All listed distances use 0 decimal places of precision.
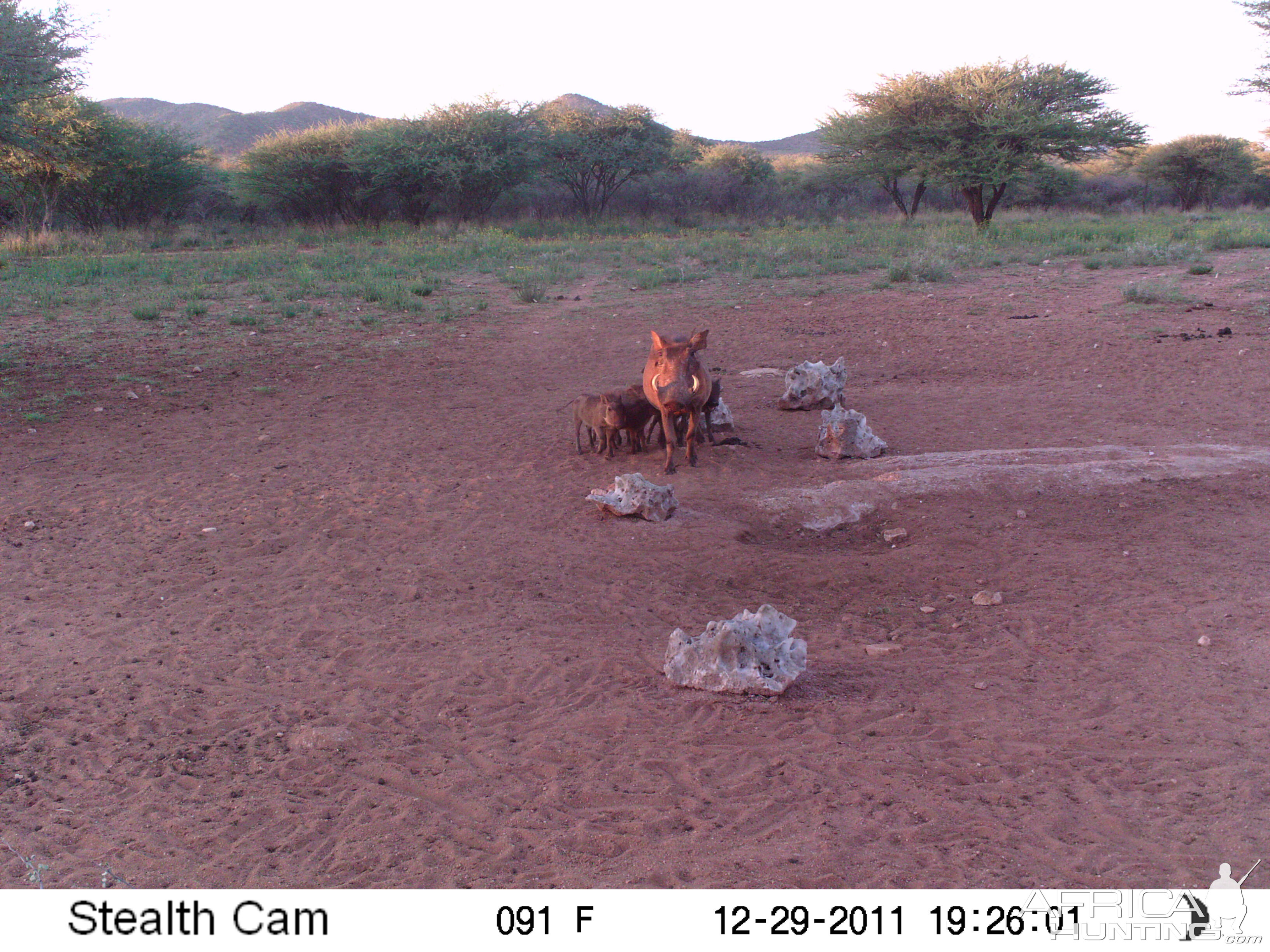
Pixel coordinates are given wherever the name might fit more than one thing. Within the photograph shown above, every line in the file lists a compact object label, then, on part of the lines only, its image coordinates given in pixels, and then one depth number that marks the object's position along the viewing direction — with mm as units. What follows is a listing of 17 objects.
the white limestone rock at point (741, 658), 4004
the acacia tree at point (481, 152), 29984
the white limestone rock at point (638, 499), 6242
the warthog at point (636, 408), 7707
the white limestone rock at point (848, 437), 7574
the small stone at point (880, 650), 4488
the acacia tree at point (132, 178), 28438
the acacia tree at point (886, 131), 26297
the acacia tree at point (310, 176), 31047
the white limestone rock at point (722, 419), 8320
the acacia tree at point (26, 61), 10250
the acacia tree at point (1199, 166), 38219
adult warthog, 7219
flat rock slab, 6465
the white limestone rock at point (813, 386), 9320
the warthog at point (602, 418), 7602
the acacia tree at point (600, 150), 33938
